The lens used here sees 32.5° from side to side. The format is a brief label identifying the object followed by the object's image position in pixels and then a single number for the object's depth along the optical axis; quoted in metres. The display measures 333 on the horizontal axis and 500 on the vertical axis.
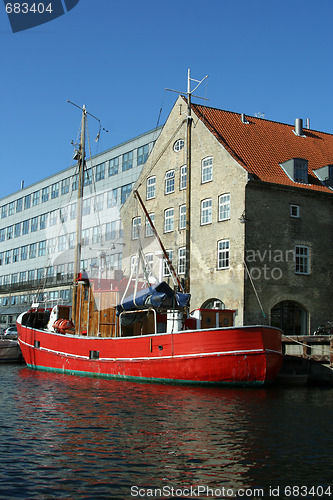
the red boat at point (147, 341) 23.12
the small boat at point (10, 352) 40.00
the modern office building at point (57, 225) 57.53
